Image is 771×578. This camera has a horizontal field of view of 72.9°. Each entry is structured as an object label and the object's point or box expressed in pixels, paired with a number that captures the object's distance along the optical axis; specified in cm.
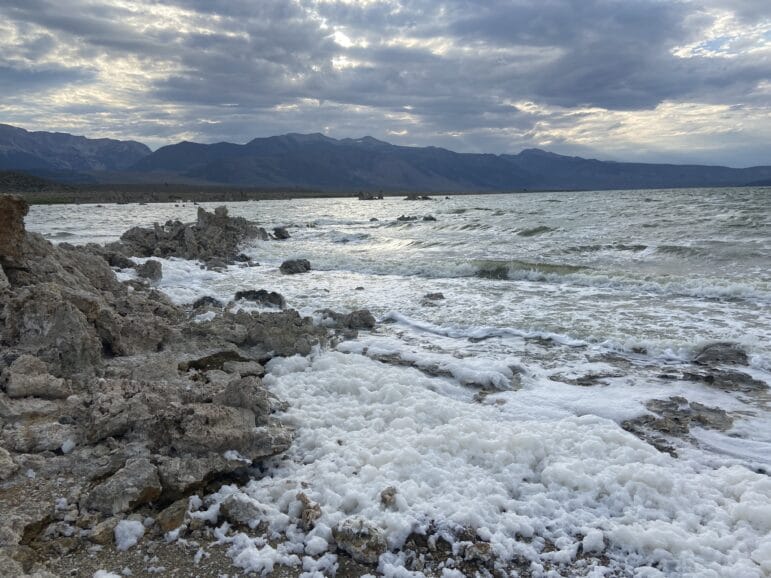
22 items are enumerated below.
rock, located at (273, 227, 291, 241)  3581
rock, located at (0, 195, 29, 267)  875
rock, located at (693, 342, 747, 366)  860
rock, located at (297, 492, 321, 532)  442
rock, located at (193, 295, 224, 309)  1240
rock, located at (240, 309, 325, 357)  895
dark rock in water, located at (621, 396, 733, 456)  607
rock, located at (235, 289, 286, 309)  1300
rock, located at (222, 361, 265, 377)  791
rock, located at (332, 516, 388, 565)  409
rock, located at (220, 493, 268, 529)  446
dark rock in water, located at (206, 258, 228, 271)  2034
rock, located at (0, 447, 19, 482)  462
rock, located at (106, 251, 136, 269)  1791
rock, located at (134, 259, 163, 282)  1628
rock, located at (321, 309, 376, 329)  1138
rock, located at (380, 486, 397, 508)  462
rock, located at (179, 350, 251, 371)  805
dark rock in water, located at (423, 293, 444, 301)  1455
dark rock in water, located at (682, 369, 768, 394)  756
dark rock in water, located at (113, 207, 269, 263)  2308
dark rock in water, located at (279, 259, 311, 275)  2014
